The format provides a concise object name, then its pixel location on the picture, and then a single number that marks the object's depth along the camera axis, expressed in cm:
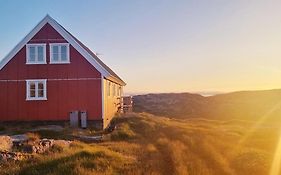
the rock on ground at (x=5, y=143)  843
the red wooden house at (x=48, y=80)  1501
